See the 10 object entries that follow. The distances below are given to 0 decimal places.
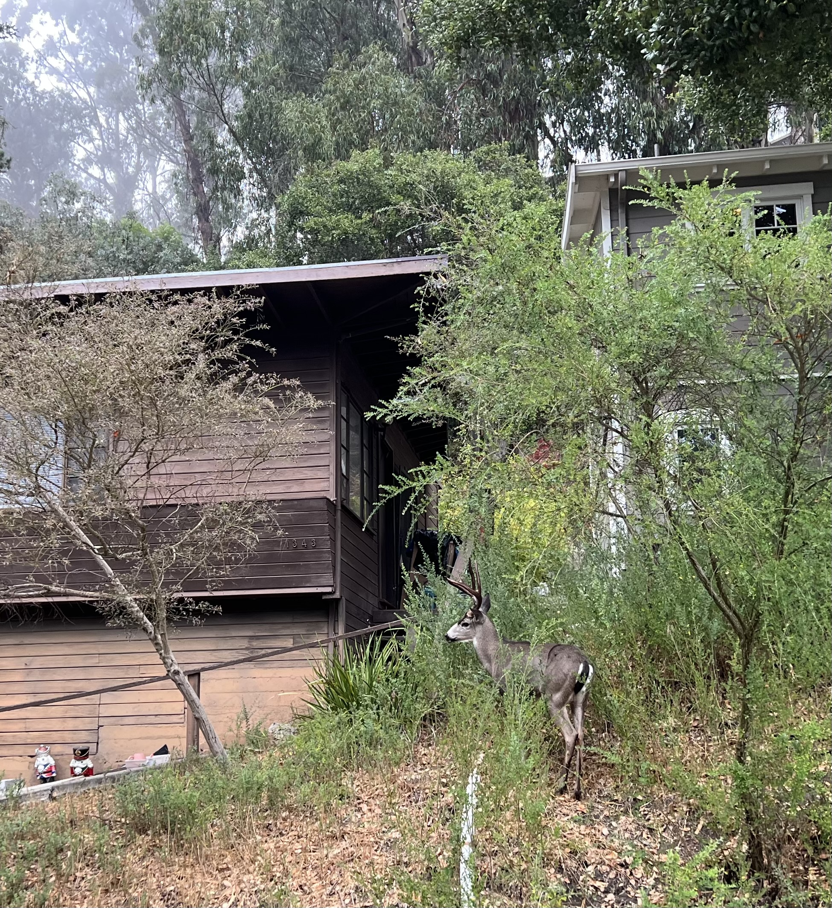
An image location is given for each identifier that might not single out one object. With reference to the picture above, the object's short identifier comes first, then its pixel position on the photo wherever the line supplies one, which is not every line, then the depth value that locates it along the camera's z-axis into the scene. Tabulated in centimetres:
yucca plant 767
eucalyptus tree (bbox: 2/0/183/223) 7806
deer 591
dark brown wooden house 1137
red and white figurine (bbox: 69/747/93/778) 1100
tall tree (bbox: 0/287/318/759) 805
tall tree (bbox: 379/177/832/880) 499
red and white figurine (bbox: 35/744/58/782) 1114
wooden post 838
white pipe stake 434
